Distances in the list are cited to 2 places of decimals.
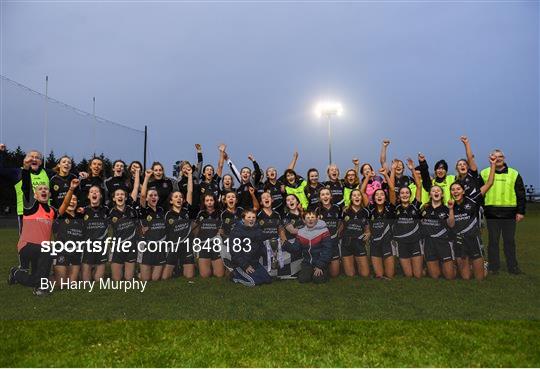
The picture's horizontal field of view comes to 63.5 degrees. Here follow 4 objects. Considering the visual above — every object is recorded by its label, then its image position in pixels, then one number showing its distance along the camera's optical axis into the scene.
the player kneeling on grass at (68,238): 6.43
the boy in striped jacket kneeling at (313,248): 6.69
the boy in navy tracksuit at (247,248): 6.65
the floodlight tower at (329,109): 27.56
